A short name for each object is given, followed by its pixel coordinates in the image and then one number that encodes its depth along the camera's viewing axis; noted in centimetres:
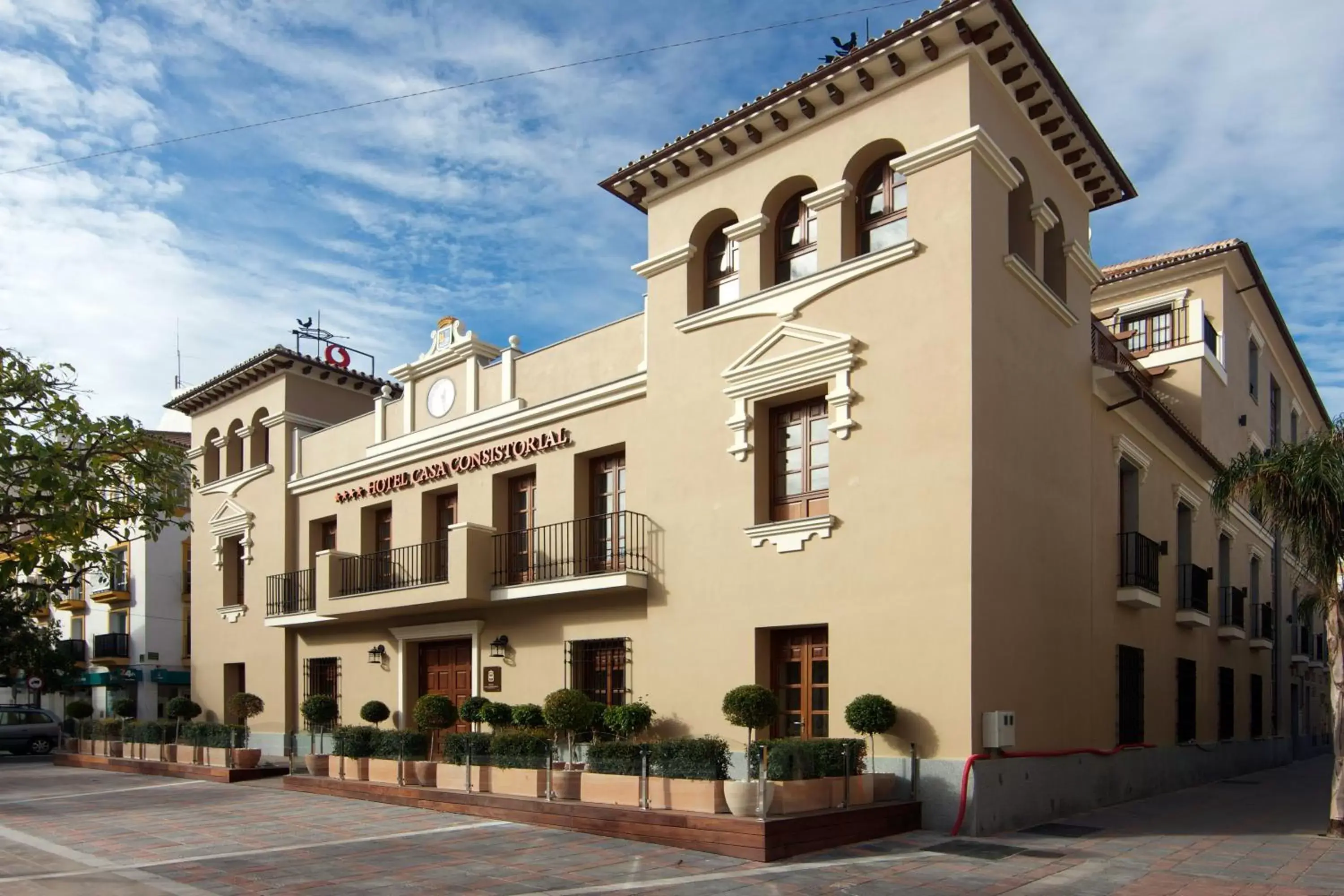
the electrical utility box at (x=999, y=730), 1309
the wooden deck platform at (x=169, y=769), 2089
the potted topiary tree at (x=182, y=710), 2536
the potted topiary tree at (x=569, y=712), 1537
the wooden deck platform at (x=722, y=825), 1149
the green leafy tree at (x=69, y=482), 952
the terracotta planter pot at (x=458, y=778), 1551
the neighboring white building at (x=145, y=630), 3541
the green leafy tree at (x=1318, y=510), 1407
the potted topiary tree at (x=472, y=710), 1759
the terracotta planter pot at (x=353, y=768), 1762
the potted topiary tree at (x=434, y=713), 1734
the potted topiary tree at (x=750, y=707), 1397
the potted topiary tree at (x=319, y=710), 2152
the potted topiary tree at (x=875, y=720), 1309
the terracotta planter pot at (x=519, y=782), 1464
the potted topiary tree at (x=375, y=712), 2067
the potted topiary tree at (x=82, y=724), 2620
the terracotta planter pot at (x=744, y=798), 1190
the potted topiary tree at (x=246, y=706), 2397
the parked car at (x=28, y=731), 3177
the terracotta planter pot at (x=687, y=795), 1230
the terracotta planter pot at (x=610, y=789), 1320
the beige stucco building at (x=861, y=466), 1372
